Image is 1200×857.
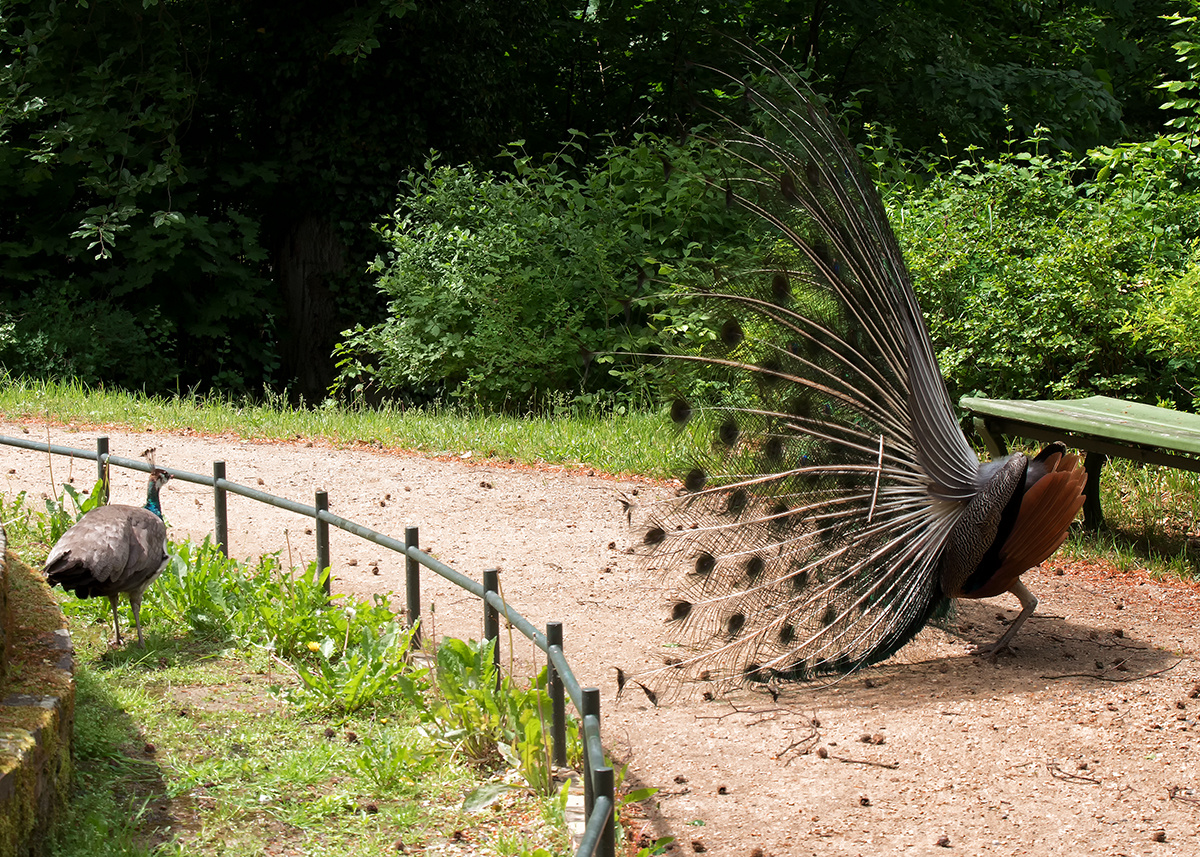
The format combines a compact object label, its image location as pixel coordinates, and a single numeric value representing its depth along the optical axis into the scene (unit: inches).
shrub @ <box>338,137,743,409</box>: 455.2
